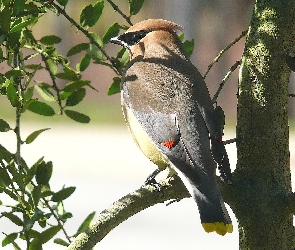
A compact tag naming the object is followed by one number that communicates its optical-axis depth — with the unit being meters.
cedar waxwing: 5.21
